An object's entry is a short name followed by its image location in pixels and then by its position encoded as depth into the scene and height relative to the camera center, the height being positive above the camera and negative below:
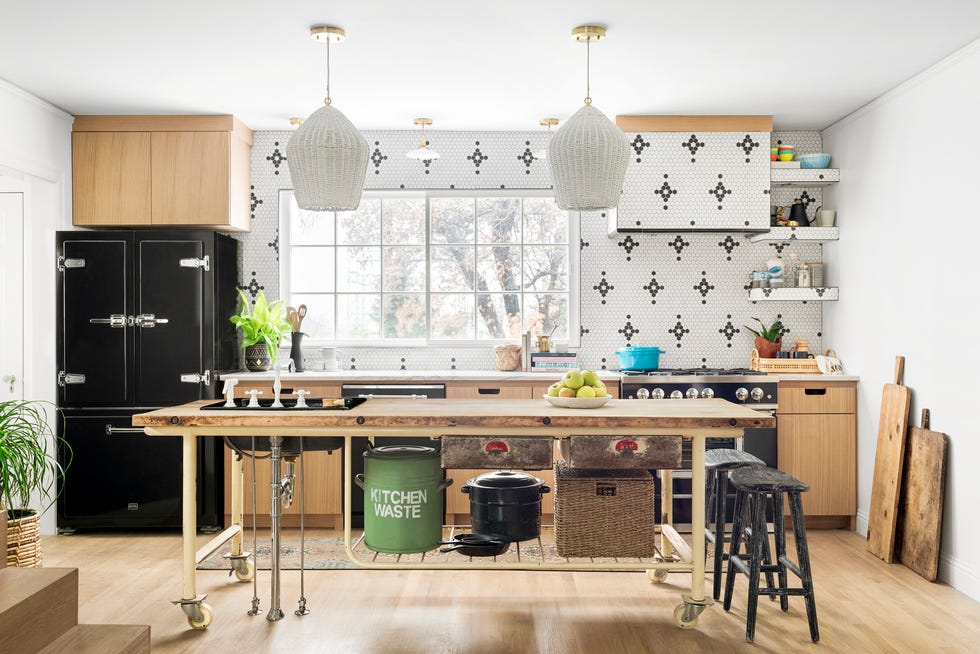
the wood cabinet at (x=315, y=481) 5.25 -1.02
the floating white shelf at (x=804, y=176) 5.53 +1.00
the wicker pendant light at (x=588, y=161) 3.39 +0.68
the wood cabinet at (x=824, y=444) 5.19 -0.77
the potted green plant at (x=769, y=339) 5.66 -0.11
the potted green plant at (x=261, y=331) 5.47 -0.06
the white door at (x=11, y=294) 5.16 +0.17
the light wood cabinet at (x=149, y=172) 5.36 +0.98
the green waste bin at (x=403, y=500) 3.45 -0.76
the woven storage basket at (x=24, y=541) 4.01 -1.09
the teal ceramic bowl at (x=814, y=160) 5.56 +1.11
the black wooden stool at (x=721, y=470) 3.79 -0.70
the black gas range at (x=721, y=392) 5.14 -0.44
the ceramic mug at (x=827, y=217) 5.59 +0.73
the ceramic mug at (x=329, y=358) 5.72 -0.25
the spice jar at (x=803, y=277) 5.62 +0.32
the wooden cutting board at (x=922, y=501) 4.20 -0.95
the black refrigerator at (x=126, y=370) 5.16 -0.31
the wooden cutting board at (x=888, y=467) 4.52 -0.82
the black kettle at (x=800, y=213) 5.69 +0.76
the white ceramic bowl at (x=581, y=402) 3.57 -0.35
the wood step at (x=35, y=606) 2.42 -0.90
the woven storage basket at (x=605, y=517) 3.53 -0.84
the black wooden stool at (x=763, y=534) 3.39 -0.92
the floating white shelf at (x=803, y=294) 5.55 +0.20
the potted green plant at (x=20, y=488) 4.01 -0.84
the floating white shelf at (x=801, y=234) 5.54 +0.60
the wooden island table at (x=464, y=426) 3.32 -0.42
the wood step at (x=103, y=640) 2.60 -1.04
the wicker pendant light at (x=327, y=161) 3.38 +0.67
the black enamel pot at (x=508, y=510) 3.61 -0.83
